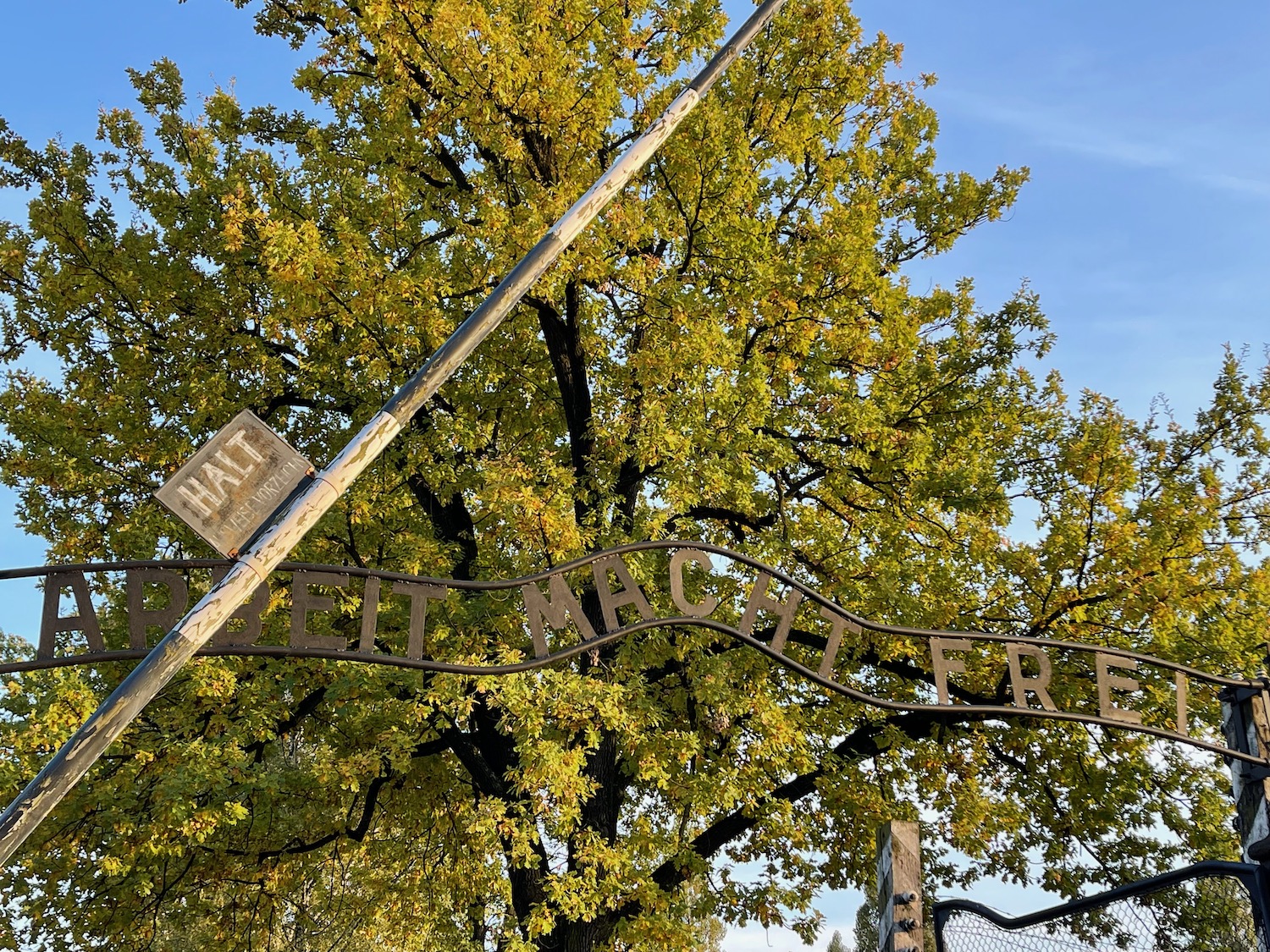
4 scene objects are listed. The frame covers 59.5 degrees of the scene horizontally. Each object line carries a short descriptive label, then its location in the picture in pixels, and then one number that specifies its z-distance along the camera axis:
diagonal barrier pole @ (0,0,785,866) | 4.25
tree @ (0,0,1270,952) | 11.07
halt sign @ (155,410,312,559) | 4.80
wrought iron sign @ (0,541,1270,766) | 5.66
